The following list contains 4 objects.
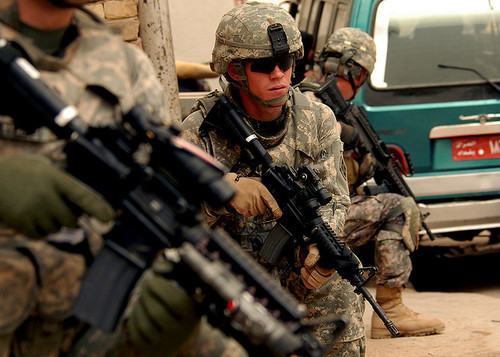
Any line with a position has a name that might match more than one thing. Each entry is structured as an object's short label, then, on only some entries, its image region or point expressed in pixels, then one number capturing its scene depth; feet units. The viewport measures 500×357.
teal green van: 19.16
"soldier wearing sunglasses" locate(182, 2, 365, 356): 11.63
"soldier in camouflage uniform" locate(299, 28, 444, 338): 16.76
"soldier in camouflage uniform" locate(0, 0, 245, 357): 5.90
